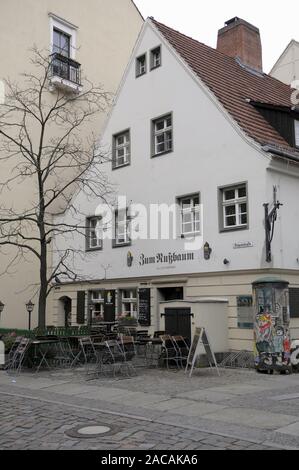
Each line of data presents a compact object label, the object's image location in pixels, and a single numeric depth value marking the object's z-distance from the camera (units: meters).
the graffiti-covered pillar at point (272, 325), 13.98
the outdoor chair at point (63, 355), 15.99
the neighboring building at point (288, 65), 28.64
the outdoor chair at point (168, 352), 14.82
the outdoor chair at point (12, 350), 15.83
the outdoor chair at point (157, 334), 15.65
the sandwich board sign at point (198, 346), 13.41
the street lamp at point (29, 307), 21.88
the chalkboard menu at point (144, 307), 18.92
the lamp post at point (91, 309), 21.56
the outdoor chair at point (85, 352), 15.23
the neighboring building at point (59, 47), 22.81
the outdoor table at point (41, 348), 15.19
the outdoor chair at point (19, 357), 15.12
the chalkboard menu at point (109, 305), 20.59
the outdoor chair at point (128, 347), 14.66
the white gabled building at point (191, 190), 15.90
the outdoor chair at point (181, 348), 14.94
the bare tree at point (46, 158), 22.20
